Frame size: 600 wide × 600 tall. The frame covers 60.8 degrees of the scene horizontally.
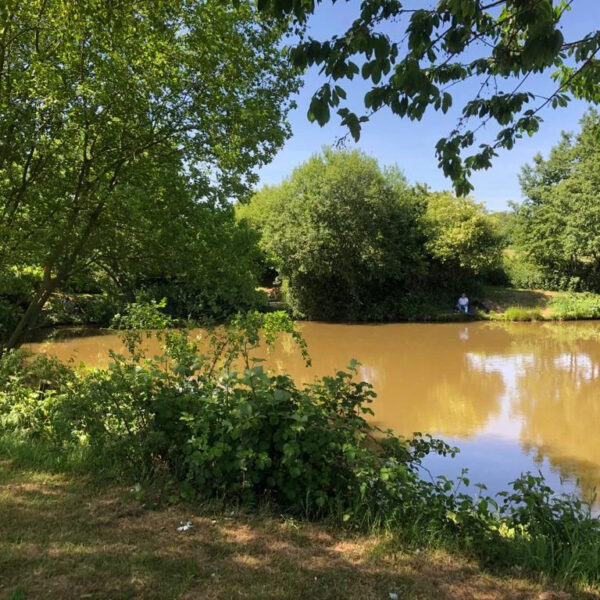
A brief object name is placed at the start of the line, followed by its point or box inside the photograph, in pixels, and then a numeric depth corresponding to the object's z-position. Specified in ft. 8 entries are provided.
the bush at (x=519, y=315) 82.07
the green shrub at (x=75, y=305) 28.89
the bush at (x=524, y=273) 98.26
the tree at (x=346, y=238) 78.84
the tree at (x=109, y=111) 21.63
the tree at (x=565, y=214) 86.43
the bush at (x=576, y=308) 81.51
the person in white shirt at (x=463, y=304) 84.74
